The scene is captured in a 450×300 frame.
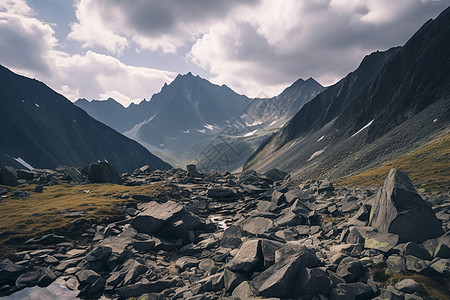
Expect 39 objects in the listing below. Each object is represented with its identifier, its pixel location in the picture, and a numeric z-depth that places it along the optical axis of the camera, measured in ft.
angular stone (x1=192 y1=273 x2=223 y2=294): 44.75
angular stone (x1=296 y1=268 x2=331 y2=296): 35.76
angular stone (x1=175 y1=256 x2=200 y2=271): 58.85
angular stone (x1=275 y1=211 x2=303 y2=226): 78.23
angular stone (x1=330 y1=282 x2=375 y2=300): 34.50
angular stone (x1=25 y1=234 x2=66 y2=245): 75.31
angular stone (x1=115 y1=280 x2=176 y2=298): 48.08
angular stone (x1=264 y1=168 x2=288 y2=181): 261.24
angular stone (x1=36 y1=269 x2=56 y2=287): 55.11
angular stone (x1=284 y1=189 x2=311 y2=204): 102.63
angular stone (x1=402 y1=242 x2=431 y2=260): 39.91
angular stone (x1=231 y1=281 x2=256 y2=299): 38.65
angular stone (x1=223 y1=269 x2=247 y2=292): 42.63
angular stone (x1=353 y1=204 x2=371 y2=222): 62.18
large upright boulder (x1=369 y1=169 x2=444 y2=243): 46.44
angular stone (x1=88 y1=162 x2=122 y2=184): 217.56
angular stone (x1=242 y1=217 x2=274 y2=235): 70.08
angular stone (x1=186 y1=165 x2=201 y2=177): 256.73
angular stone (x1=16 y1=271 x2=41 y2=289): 54.49
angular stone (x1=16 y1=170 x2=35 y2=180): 212.02
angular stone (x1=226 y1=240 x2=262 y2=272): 43.73
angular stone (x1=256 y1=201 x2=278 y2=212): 99.88
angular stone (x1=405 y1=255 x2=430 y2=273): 36.74
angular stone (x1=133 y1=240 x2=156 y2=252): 67.78
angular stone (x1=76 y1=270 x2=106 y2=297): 50.29
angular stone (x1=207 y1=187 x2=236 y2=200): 151.74
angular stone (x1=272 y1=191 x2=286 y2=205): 106.22
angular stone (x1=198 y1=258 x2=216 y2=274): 54.69
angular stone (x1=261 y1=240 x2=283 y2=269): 42.27
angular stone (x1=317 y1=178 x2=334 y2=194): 126.31
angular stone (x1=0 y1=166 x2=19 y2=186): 189.57
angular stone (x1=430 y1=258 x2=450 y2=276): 35.32
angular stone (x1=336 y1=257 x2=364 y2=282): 39.22
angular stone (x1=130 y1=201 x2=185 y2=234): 77.87
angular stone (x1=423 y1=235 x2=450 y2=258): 39.01
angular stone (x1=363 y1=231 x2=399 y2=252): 44.45
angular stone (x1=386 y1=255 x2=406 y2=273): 38.29
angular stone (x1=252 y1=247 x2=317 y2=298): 36.52
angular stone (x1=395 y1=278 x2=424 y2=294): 33.37
